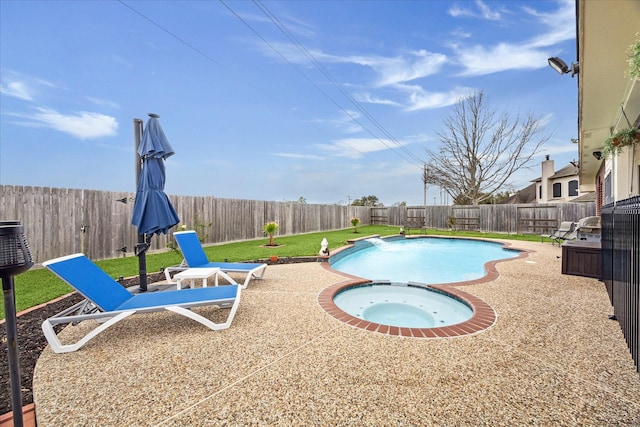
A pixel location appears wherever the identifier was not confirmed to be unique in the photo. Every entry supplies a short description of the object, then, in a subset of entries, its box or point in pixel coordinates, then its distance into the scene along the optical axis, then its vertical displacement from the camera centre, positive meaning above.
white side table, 4.33 -0.97
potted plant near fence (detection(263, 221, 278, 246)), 10.62 -0.55
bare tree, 22.88 +5.90
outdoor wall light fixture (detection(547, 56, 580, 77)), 5.15 +2.84
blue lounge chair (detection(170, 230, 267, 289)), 5.06 -0.90
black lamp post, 1.46 -0.31
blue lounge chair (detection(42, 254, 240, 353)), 2.84 -1.04
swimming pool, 3.54 -1.58
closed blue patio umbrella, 4.34 +0.35
